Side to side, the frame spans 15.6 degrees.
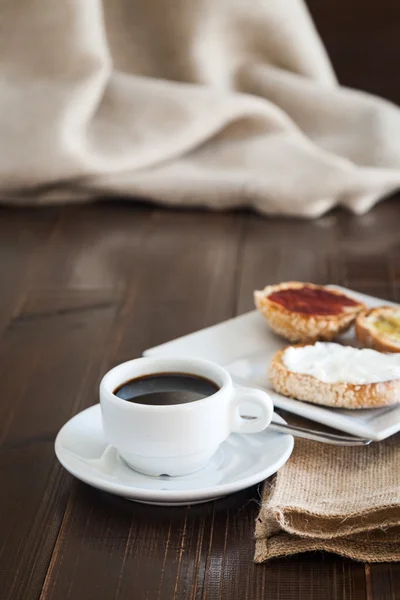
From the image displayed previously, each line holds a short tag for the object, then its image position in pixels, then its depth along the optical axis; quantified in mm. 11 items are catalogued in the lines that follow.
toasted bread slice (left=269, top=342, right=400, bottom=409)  943
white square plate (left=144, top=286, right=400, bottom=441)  935
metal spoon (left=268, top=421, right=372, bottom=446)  923
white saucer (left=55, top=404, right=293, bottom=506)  866
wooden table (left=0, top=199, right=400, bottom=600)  829
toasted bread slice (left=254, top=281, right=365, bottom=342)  1076
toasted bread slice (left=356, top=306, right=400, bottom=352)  1037
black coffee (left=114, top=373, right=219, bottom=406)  899
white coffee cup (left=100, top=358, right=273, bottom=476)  873
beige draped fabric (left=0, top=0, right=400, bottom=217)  1633
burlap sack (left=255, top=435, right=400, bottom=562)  840
